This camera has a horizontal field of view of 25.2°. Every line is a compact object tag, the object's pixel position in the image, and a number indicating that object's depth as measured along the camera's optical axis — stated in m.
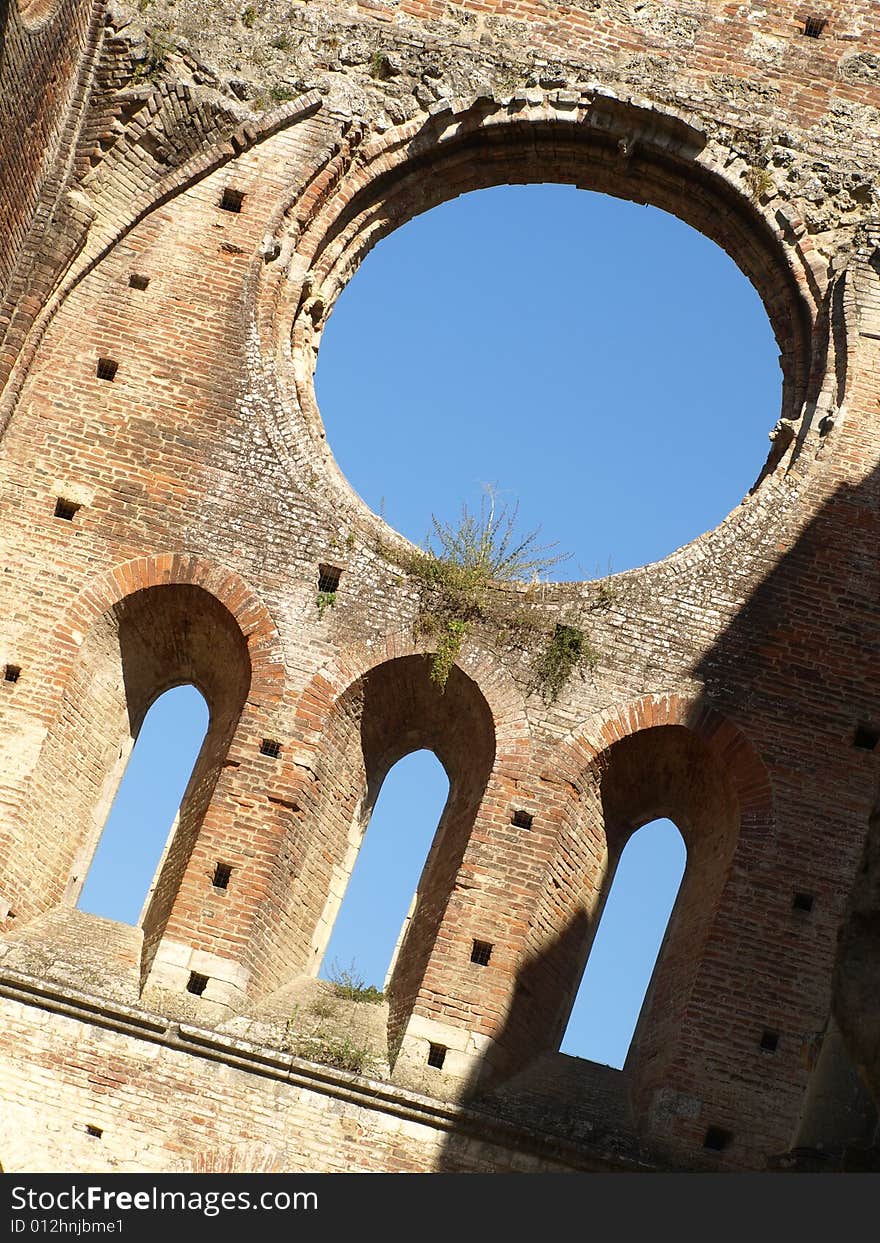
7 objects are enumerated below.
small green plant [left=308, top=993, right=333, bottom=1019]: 15.59
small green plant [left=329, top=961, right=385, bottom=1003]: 15.97
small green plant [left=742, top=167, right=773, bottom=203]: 18.39
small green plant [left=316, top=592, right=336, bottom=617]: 16.53
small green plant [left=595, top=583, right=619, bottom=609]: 16.81
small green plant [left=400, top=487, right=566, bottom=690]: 16.48
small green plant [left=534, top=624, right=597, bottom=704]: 16.41
